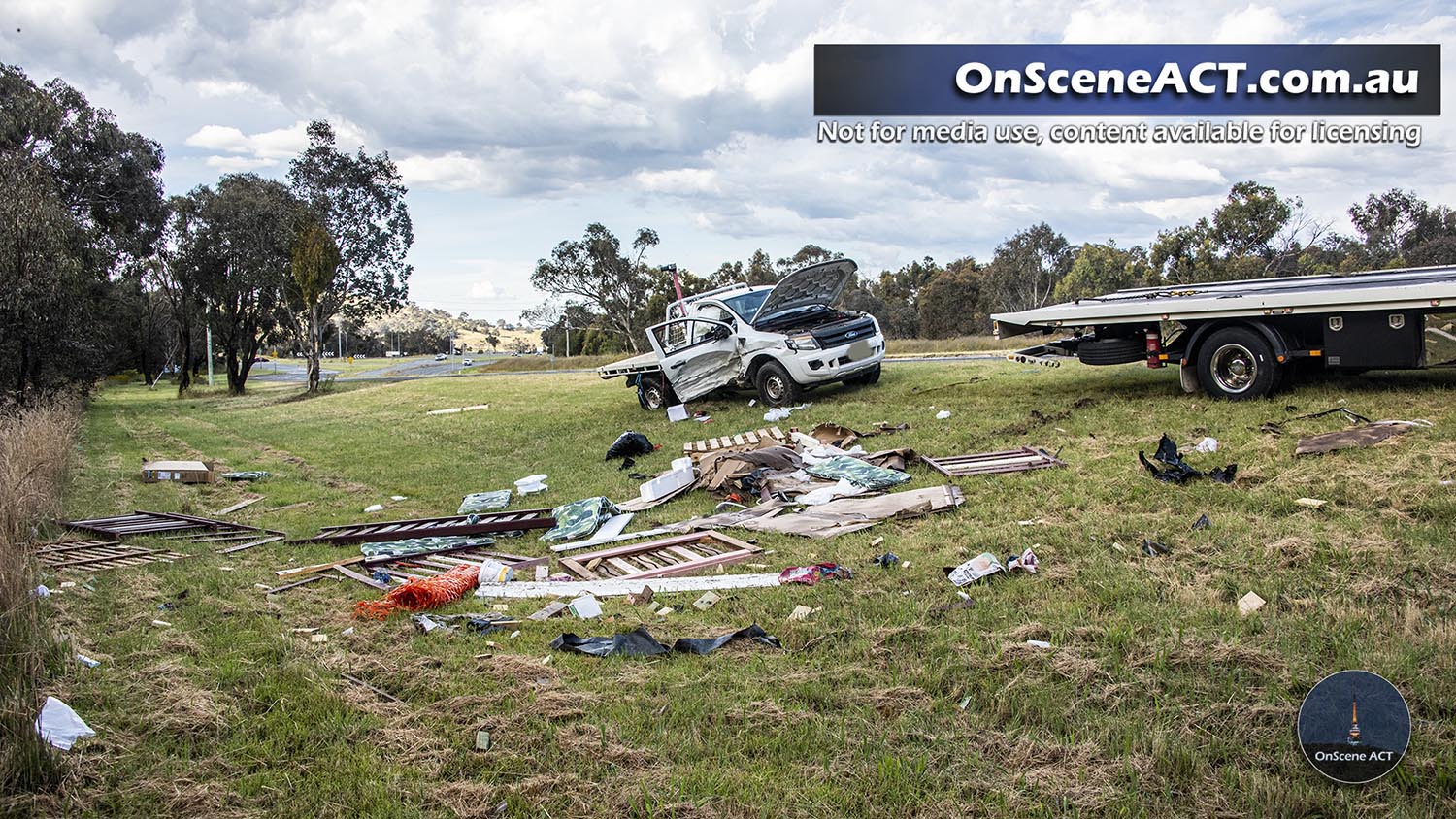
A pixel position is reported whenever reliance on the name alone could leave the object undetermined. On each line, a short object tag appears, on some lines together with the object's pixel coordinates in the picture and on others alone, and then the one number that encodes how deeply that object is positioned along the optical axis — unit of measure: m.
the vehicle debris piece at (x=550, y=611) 5.71
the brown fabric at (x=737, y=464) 9.28
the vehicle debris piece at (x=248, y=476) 13.17
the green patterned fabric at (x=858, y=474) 8.68
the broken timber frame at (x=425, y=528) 8.39
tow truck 8.96
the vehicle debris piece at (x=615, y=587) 6.05
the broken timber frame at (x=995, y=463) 8.59
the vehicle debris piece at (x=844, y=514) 7.34
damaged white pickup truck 13.89
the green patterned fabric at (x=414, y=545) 7.87
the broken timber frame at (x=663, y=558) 6.62
